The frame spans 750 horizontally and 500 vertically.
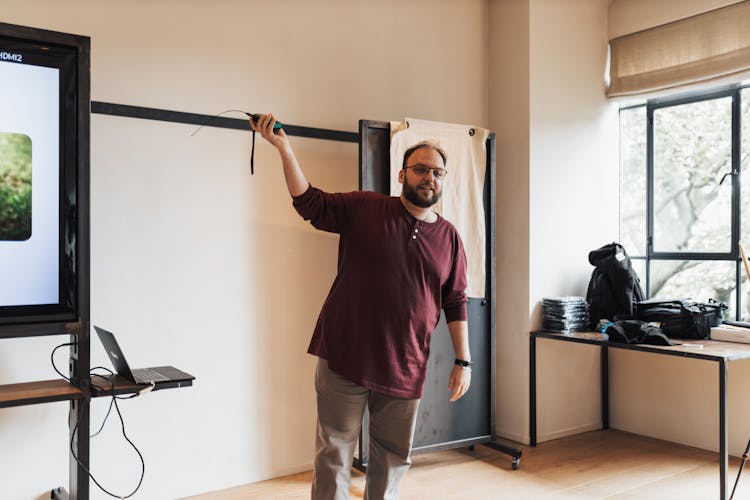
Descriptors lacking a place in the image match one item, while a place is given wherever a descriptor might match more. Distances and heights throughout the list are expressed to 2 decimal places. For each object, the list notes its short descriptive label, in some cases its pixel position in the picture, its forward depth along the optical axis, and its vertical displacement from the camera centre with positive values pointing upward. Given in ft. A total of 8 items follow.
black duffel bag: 12.12 -1.22
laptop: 7.02 -1.38
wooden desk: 10.03 -1.67
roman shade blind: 12.51 +4.11
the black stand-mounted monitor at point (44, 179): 6.72 +0.75
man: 8.02 -0.85
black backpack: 13.21 -0.69
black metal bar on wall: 9.66 +2.10
